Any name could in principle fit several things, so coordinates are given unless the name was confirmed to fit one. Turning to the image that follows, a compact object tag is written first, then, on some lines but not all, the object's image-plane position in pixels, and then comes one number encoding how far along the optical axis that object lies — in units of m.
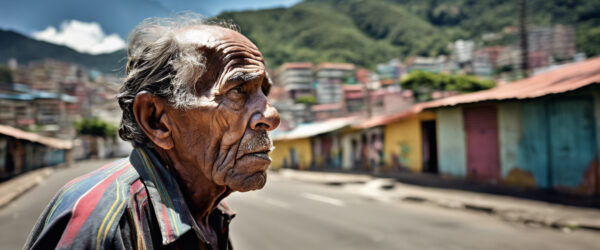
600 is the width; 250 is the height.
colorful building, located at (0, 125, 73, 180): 13.97
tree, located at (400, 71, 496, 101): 32.06
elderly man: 0.95
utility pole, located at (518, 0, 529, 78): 18.58
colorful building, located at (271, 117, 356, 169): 21.73
